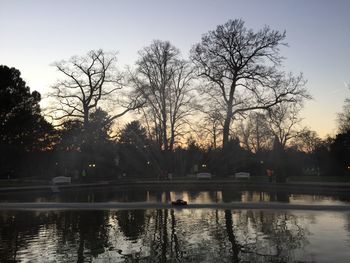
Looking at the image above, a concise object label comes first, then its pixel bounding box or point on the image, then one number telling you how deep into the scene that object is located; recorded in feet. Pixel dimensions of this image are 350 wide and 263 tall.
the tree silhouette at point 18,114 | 140.77
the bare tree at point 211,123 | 137.77
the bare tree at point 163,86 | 147.23
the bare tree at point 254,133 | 198.12
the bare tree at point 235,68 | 129.18
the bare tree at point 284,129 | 188.83
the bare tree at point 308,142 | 265.93
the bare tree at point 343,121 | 204.66
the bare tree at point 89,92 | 155.12
